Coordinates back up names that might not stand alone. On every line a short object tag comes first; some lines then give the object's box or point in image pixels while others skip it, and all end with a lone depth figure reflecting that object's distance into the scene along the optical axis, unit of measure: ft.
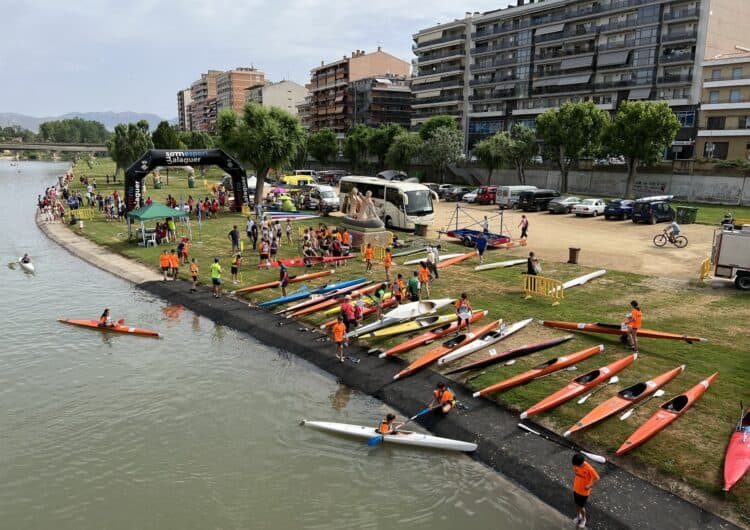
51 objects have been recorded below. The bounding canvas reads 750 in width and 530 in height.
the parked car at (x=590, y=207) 144.25
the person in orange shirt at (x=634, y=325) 52.25
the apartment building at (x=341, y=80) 409.90
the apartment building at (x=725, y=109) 192.44
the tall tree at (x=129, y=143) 234.99
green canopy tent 104.32
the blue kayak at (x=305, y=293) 71.51
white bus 118.01
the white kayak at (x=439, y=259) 89.95
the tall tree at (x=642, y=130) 164.45
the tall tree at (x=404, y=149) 247.09
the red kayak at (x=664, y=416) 37.35
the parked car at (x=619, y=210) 135.33
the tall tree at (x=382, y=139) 266.77
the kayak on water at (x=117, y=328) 64.59
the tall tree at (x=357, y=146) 286.87
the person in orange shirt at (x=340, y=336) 53.72
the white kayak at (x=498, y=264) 85.57
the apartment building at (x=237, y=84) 634.02
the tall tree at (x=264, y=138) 152.56
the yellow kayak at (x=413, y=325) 59.00
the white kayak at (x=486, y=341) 52.65
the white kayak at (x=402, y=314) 60.08
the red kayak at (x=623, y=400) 39.99
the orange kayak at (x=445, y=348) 51.35
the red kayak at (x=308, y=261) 87.81
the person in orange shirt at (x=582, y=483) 31.37
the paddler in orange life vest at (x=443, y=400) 44.04
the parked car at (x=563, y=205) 149.59
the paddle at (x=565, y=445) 36.60
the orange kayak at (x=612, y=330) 54.29
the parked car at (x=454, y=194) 194.40
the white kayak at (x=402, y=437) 40.11
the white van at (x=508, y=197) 163.94
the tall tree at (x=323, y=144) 324.60
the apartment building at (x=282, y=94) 534.37
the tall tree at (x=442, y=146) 237.86
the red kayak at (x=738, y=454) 33.37
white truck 71.56
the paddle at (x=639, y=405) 40.93
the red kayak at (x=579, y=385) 42.42
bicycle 101.45
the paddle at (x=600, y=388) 43.50
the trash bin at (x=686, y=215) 127.34
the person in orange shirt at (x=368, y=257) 82.38
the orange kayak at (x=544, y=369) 46.01
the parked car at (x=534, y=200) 157.69
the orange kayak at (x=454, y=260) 88.43
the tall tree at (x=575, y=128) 185.47
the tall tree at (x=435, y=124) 262.67
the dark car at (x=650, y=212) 127.13
